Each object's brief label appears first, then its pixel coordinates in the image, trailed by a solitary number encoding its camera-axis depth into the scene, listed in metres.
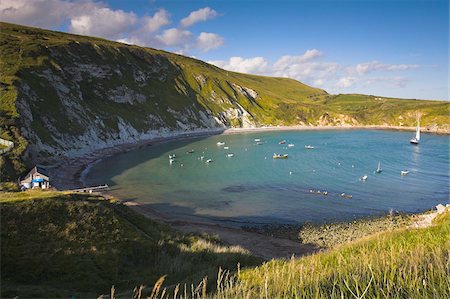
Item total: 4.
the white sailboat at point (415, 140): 141.00
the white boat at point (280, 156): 104.93
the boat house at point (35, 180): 55.98
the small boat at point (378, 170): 81.05
